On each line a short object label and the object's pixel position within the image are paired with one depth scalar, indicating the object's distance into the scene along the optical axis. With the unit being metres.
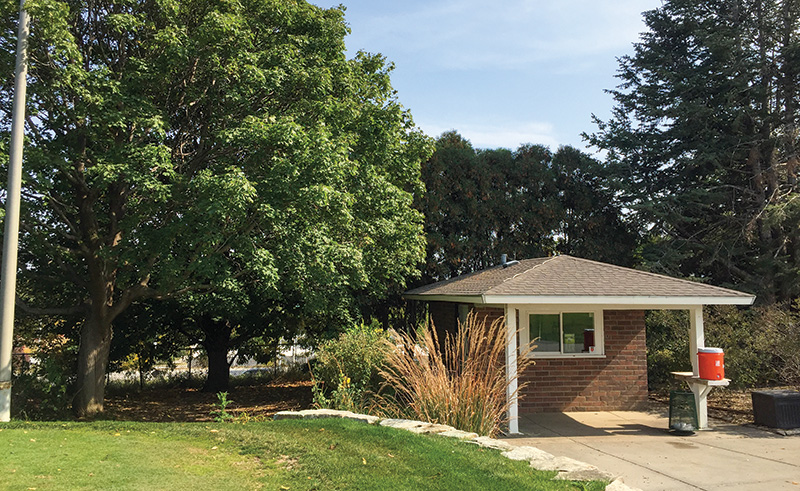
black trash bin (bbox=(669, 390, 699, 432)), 8.87
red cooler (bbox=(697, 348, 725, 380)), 9.07
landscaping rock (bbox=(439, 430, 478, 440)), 6.81
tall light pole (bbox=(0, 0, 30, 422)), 7.93
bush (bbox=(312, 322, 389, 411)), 9.51
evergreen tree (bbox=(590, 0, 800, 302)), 16.95
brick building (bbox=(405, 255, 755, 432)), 11.19
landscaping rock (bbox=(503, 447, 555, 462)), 6.18
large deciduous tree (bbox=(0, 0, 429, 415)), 8.94
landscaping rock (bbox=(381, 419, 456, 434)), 7.00
